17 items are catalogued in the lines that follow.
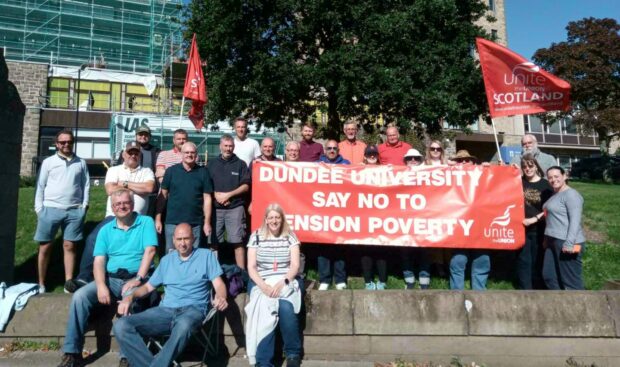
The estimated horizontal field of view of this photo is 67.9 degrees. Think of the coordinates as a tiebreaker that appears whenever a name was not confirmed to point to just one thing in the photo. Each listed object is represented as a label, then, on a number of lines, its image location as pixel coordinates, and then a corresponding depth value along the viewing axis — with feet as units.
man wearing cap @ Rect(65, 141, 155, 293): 19.21
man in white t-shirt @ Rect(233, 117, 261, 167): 22.39
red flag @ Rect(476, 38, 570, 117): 22.43
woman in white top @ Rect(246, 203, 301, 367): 14.55
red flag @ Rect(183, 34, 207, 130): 35.19
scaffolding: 100.48
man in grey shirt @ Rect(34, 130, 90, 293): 18.85
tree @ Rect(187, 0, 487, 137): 36.99
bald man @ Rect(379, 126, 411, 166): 21.50
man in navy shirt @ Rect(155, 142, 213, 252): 18.37
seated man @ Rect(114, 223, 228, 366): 13.89
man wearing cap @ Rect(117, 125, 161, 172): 21.63
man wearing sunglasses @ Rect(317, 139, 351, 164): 20.48
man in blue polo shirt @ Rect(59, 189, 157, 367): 15.20
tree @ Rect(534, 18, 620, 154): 72.43
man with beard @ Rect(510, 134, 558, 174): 20.63
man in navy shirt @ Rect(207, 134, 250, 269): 19.40
